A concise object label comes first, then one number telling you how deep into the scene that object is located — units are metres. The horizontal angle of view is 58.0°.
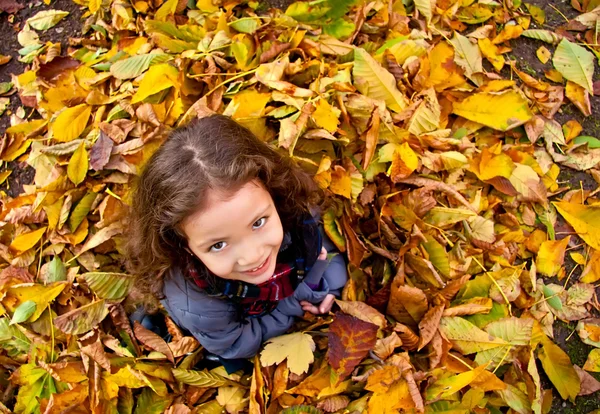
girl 1.18
